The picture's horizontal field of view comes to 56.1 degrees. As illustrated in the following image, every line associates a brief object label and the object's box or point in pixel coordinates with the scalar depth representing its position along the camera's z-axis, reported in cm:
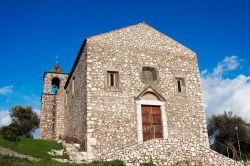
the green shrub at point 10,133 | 1469
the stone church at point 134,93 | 1447
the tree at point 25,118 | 3153
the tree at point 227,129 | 2391
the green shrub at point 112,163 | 1084
